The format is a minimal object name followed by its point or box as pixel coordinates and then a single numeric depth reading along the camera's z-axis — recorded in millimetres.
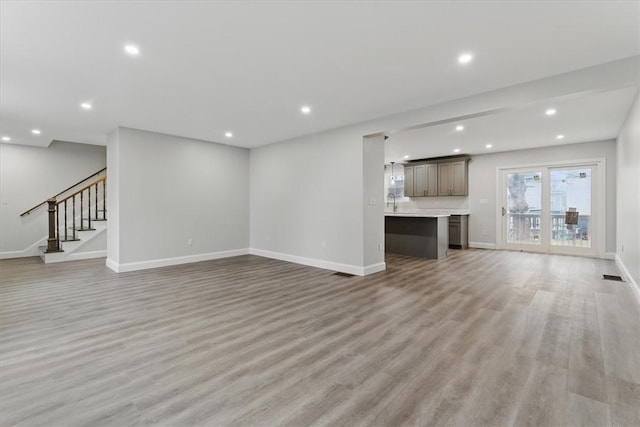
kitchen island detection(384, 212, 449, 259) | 6523
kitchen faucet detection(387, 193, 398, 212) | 9738
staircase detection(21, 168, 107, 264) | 6363
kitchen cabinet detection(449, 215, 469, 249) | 8117
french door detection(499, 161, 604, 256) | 6746
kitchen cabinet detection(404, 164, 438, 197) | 8766
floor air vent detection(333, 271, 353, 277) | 5062
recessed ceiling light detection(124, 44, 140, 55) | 2699
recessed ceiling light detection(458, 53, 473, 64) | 2852
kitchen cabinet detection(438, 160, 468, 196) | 8320
